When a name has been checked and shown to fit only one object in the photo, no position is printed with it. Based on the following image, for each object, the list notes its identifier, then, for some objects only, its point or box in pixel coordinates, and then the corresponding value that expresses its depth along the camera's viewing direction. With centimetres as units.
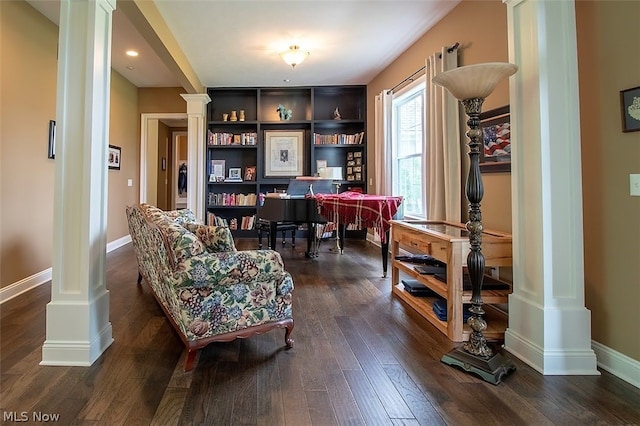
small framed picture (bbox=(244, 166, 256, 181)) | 613
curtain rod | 309
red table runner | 331
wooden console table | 207
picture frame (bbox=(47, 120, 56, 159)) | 339
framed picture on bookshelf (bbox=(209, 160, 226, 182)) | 614
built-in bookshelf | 602
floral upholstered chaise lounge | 163
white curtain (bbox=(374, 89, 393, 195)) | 480
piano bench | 479
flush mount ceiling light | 408
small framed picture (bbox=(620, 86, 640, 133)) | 155
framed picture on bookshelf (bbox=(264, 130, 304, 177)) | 607
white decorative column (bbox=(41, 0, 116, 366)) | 177
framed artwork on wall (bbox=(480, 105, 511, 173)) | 245
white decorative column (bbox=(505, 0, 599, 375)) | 172
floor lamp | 165
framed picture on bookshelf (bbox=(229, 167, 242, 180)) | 617
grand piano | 377
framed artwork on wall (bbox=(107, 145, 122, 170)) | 478
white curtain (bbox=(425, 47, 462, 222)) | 308
